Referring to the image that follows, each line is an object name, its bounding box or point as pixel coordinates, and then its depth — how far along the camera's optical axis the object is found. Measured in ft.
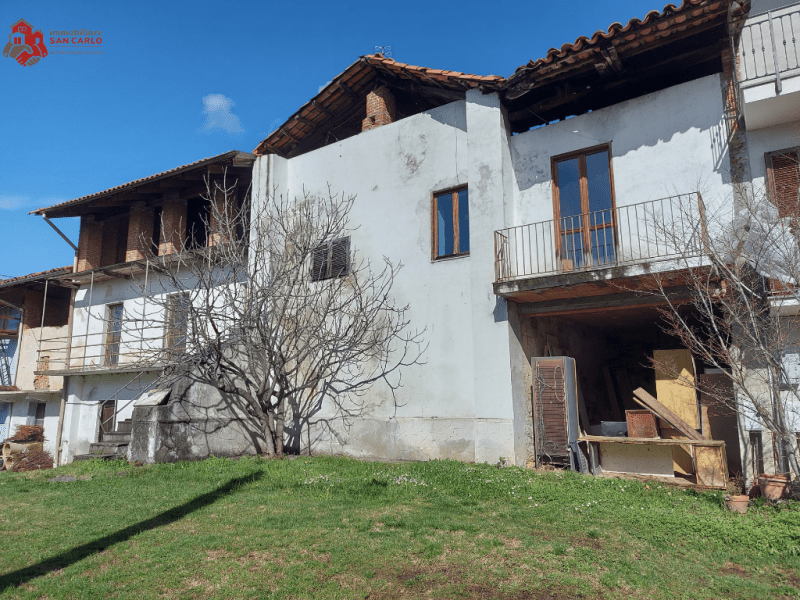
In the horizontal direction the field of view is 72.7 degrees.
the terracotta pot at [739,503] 22.24
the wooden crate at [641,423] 31.17
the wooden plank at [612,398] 45.70
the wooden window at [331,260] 41.65
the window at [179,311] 34.28
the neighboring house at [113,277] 51.93
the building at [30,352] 61.93
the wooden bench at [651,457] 28.12
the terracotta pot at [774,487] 23.22
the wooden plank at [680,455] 31.32
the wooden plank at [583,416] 35.42
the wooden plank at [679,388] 31.76
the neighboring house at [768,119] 26.18
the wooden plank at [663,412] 29.76
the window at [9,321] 67.26
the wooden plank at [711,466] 27.86
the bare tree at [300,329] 35.86
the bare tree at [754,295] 23.63
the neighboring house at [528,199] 30.04
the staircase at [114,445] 38.81
